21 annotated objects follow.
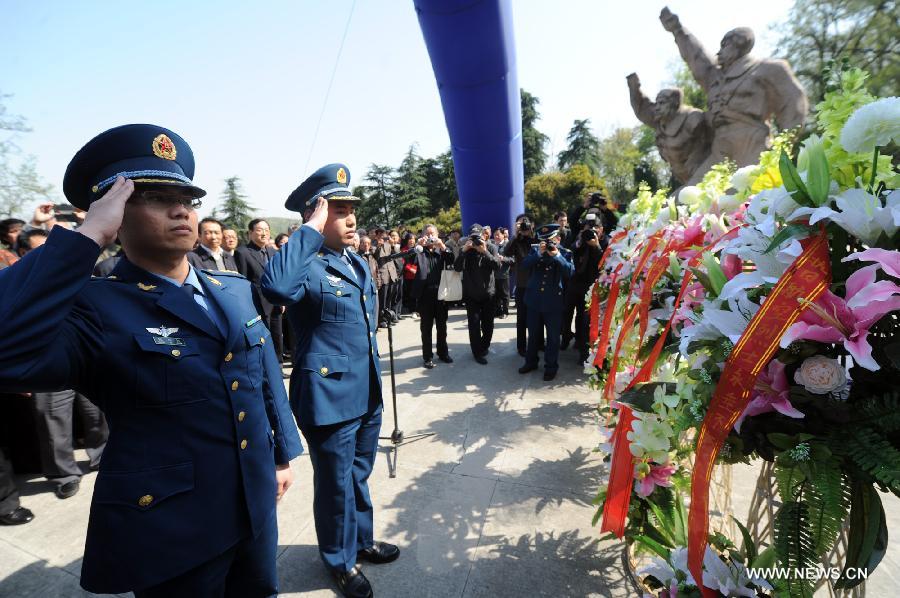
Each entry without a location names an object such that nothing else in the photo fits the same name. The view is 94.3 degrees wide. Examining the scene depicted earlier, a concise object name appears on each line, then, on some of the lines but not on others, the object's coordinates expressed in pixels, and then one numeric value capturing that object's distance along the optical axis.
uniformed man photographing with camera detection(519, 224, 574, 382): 5.42
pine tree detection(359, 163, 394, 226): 43.19
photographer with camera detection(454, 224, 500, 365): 6.22
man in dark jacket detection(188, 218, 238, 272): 5.01
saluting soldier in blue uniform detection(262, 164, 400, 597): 2.05
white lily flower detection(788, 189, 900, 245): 0.91
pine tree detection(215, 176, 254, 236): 42.19
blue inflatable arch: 8.07
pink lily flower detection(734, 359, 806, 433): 1.03
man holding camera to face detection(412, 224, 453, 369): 6.30
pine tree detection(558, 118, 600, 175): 41.69
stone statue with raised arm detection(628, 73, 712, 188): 9.51
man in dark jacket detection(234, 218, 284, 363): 5.90
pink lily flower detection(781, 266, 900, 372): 0.85
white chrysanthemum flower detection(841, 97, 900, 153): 0.91
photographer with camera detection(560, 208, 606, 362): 5.47
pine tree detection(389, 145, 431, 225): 39.94
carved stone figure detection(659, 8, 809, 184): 7.84
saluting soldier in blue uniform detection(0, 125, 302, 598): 1.03
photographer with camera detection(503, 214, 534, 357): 6.39
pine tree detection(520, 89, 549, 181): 38.06
